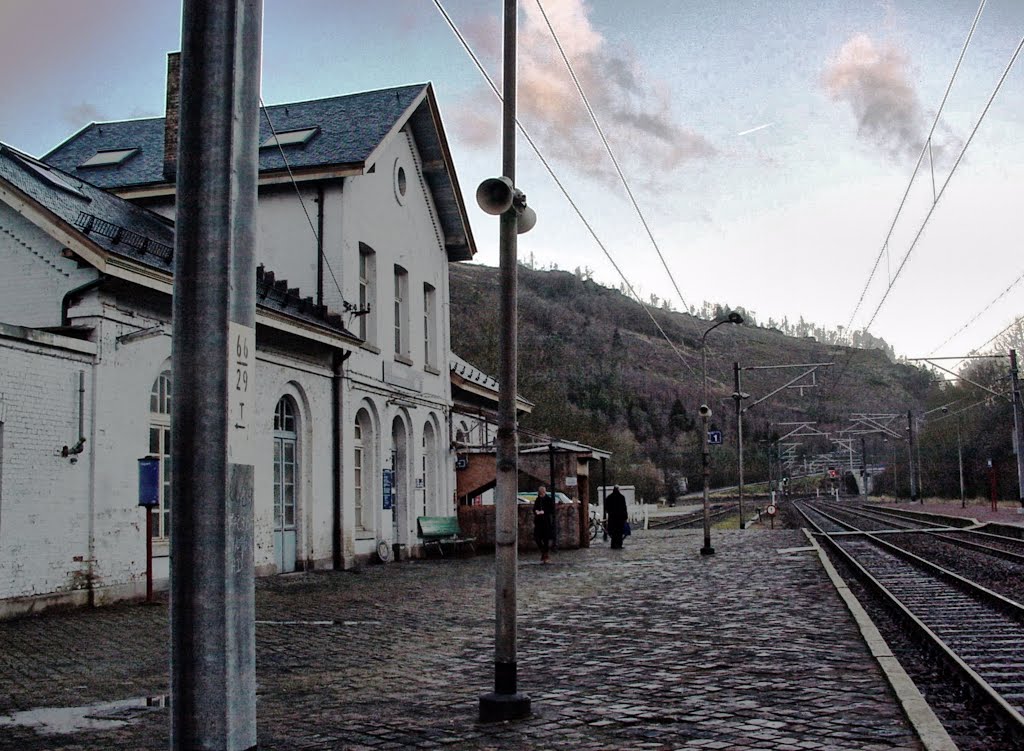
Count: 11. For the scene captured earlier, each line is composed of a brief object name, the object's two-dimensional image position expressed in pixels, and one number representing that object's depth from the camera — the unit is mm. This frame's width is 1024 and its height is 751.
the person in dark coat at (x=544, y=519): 23469
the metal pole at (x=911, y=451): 67031
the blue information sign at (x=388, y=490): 25125
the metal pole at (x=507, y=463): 7719
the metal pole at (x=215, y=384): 4992
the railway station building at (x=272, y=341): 14281
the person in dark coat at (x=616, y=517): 28625
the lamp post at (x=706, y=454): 25531
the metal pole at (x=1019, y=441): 43500
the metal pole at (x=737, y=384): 35781
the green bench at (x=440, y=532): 26953
